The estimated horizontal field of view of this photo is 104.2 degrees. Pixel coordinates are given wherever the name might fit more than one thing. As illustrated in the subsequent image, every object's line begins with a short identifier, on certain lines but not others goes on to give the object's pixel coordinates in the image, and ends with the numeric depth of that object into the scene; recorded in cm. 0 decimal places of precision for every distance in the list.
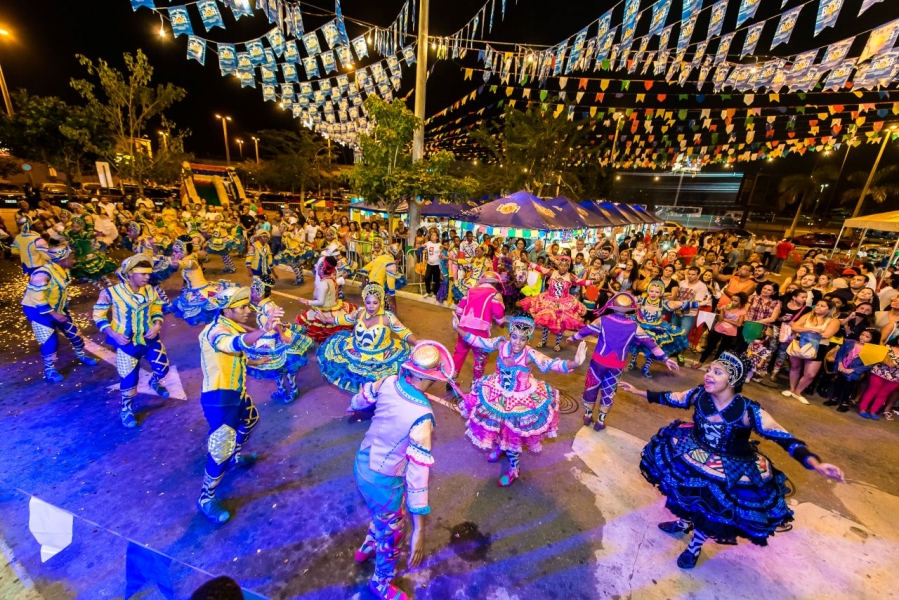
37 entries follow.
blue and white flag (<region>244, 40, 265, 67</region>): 997
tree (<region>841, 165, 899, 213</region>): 2611
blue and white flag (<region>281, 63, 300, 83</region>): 1111
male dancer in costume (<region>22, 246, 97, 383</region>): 536
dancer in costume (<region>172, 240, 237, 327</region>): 592
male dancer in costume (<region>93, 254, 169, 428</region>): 446
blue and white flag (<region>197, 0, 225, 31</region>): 779
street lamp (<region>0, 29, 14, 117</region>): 1664
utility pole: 1112
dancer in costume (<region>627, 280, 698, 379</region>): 677
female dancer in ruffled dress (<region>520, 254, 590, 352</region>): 725
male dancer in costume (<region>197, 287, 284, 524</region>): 321
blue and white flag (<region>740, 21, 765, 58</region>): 725
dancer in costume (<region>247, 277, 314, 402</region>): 481
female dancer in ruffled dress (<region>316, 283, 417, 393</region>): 479
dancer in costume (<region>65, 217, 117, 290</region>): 909
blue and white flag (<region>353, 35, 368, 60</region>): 1053
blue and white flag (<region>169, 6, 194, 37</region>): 798
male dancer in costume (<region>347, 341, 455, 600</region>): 234
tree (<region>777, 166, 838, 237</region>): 3216
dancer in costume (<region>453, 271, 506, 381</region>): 540
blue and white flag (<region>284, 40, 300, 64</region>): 1023
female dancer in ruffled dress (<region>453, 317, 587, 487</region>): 377
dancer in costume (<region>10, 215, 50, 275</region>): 616
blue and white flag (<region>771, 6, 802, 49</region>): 666
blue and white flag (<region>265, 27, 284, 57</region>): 983
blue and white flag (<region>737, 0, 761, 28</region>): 633
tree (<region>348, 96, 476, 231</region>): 1018
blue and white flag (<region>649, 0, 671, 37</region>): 712
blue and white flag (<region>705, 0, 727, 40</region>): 689
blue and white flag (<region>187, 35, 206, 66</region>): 939
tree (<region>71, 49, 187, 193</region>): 1745
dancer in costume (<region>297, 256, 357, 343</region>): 599
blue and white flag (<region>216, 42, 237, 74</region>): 994
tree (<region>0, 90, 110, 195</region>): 1506
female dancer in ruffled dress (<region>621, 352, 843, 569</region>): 280
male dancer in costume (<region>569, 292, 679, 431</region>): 461
